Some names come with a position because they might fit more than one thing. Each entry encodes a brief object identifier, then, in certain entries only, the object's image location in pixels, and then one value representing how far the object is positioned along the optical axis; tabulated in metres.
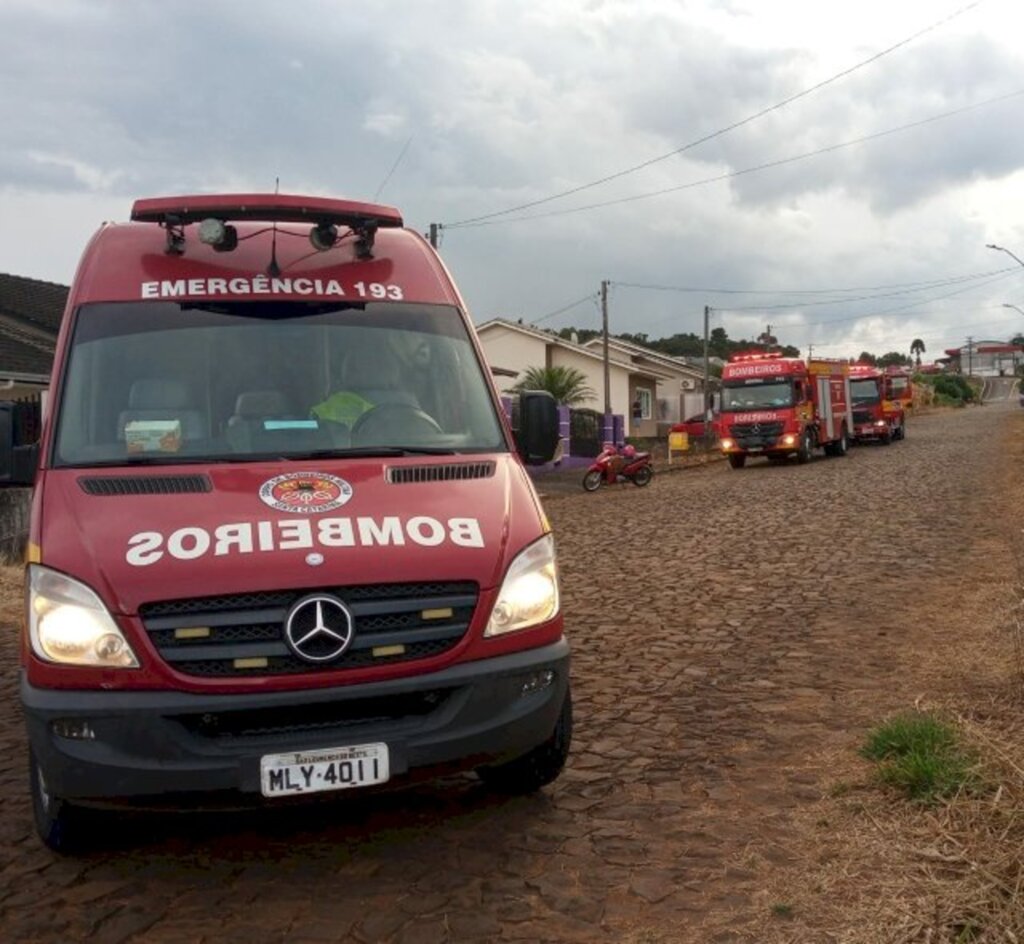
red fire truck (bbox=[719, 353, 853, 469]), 25.73
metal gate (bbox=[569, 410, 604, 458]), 26.91
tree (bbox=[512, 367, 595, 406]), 34.16
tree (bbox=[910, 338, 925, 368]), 146.62
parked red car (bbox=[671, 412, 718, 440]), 33.94
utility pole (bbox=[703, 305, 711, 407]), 38.92
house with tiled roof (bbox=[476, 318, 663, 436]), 44.38
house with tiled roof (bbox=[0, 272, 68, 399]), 20.66
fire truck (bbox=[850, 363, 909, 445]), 33.75
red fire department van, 3.33
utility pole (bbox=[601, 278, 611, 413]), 36.32
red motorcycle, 21.34
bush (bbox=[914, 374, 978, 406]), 87.56
